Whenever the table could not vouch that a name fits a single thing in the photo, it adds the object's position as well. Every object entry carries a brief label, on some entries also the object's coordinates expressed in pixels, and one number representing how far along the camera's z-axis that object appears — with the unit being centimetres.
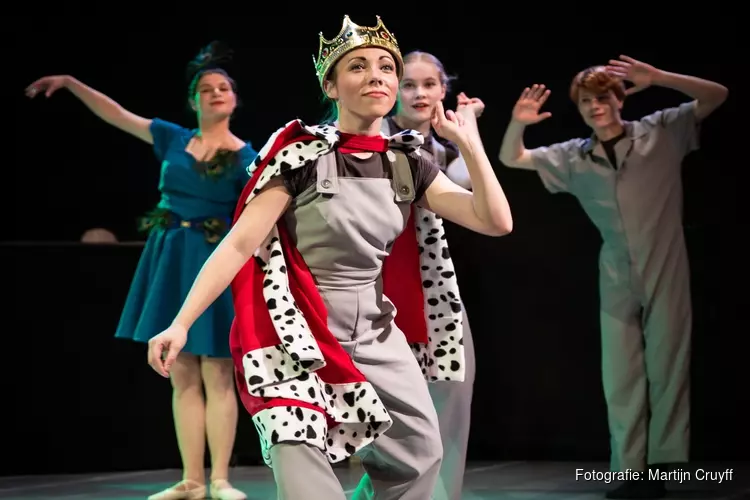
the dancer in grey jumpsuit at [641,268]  833
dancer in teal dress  818
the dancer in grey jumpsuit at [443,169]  678
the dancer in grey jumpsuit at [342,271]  458
